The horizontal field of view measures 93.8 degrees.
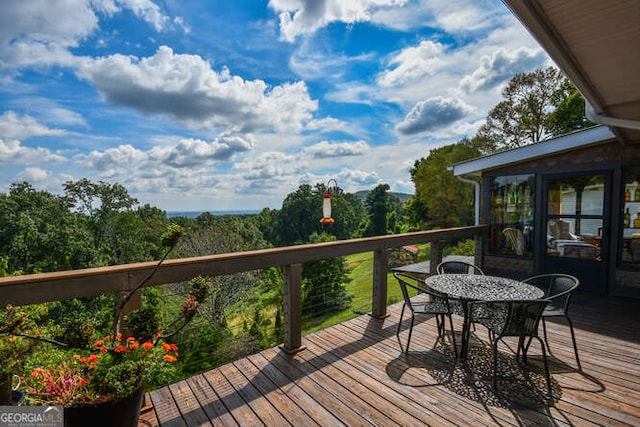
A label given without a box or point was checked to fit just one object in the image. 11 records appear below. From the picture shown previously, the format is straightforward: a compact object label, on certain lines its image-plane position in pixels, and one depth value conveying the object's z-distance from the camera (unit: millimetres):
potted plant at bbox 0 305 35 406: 1351
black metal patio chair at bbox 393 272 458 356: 2678
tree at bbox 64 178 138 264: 20438
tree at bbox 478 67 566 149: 15477
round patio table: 2512
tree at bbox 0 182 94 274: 15047
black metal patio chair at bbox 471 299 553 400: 2221
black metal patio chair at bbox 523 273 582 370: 2547
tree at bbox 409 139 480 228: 18375
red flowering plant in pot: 1317
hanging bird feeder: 4543
